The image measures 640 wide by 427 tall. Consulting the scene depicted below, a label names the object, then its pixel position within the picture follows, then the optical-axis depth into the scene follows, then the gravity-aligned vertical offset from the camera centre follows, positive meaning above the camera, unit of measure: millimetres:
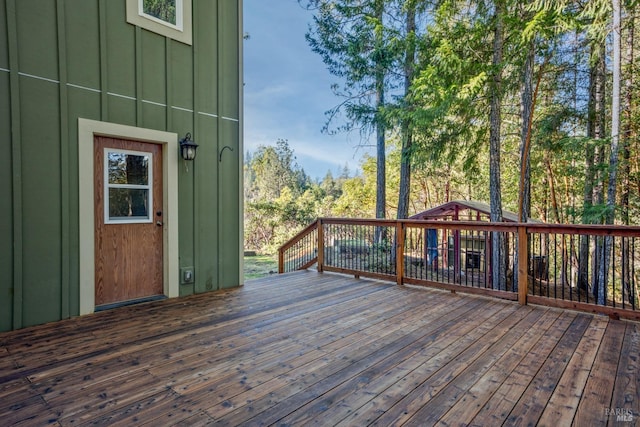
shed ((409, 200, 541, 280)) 8836 -81
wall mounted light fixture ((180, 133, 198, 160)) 3834 +768
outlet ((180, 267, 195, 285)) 3950 -774
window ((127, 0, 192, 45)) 3496 +2226
